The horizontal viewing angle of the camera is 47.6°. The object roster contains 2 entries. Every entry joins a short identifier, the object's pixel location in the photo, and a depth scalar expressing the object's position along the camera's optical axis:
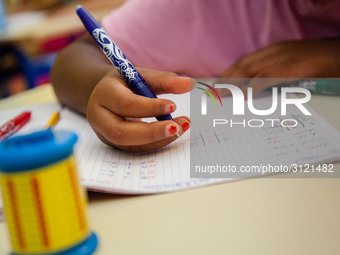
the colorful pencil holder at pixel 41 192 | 0.26
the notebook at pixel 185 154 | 0.41
